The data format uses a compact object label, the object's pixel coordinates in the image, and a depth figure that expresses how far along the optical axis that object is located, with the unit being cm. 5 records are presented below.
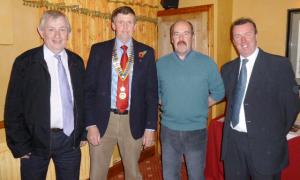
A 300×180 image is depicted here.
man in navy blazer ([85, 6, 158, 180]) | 215
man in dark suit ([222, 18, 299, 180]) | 190
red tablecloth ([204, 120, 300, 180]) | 309
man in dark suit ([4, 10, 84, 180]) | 189
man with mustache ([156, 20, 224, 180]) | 217
